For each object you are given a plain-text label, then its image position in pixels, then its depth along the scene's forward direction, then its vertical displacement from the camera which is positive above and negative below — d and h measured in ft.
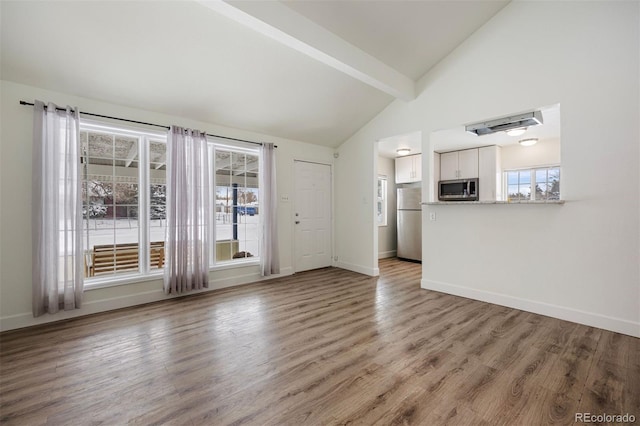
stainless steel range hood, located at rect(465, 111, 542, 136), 10.50 +3.65
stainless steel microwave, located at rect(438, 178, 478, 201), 19.19 +1.68
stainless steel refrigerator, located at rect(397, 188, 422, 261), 20.45 -0.82
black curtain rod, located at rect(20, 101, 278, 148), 9.28 +3.89
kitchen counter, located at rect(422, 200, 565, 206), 9.61 +0.41
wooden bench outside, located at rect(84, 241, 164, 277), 10.89 -1.74
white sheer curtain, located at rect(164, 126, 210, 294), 11.87 +0.14
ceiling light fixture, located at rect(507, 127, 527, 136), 13.23 +4.00
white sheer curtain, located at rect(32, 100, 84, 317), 9.25 +0.18
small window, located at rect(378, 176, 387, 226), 22.76 +1.05
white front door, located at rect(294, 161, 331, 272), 17.01 -0.09
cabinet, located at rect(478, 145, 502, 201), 18.52 +2.71
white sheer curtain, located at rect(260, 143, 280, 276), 14.92 +0.14
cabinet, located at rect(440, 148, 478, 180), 19.49 +3.60
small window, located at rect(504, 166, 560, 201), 17.79 +1.96
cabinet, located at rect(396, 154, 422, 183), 21.57 +3.61
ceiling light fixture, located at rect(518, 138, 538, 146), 16.74 +4.37
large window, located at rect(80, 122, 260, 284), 10.82 +0.63
